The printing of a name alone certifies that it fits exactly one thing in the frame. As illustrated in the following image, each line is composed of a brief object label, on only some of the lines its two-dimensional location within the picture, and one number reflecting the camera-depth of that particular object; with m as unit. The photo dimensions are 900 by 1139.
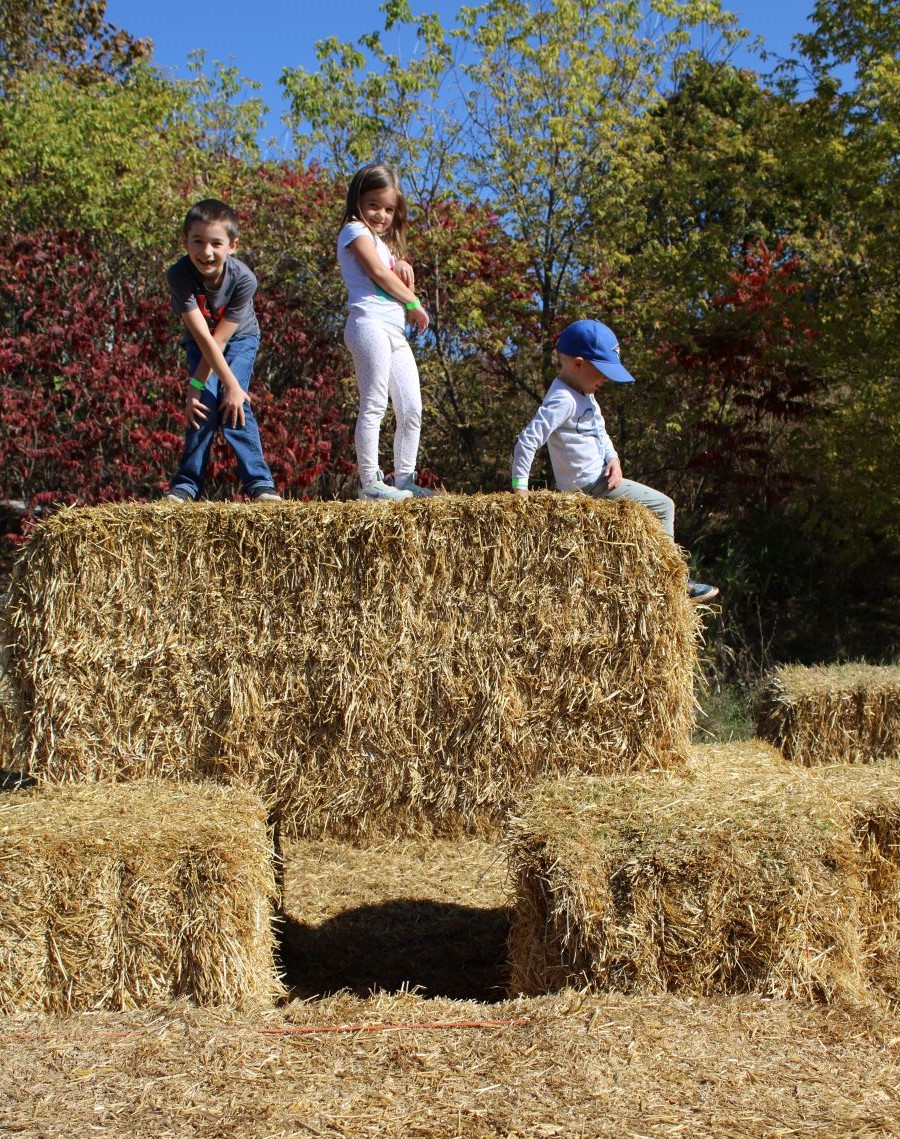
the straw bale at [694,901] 3.59
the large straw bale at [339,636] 4.56
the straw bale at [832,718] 6.83
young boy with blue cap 5.45
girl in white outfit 5.61
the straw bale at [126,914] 3.63
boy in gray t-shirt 5.41
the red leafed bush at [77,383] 9.80
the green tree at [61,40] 19.74
